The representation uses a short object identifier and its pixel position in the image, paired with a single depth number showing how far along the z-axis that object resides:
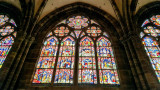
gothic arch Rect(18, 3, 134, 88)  8.77
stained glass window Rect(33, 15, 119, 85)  8.07
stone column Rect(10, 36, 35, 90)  7.21
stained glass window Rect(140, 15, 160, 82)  8.52
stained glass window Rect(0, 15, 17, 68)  9.09
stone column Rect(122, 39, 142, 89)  7.10
